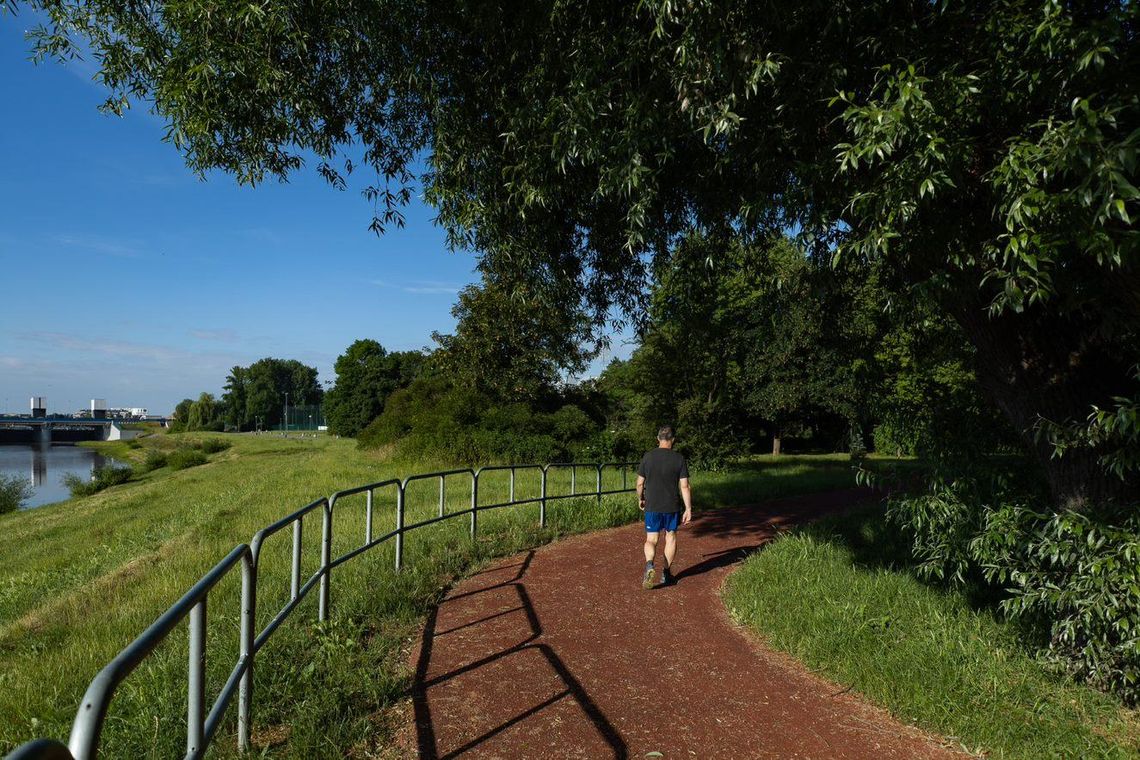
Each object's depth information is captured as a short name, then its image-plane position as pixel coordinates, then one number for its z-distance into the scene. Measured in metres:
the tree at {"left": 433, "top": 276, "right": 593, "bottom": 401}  25.06
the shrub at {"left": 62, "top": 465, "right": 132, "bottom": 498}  33.65
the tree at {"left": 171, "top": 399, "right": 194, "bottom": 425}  115.55
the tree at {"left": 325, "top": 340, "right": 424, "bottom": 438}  78.22
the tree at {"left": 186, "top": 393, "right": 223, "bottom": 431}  111.94
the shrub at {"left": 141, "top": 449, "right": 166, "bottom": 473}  45.50
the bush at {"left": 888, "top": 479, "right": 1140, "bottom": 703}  4.37
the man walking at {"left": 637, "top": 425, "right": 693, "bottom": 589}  7.94
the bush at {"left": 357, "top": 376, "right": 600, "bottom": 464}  22.23
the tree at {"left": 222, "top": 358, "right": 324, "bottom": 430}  136.62
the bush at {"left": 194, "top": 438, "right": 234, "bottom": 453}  57.06
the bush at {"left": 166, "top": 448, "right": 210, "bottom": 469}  45.16
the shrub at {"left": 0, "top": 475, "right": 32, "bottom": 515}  29.52
